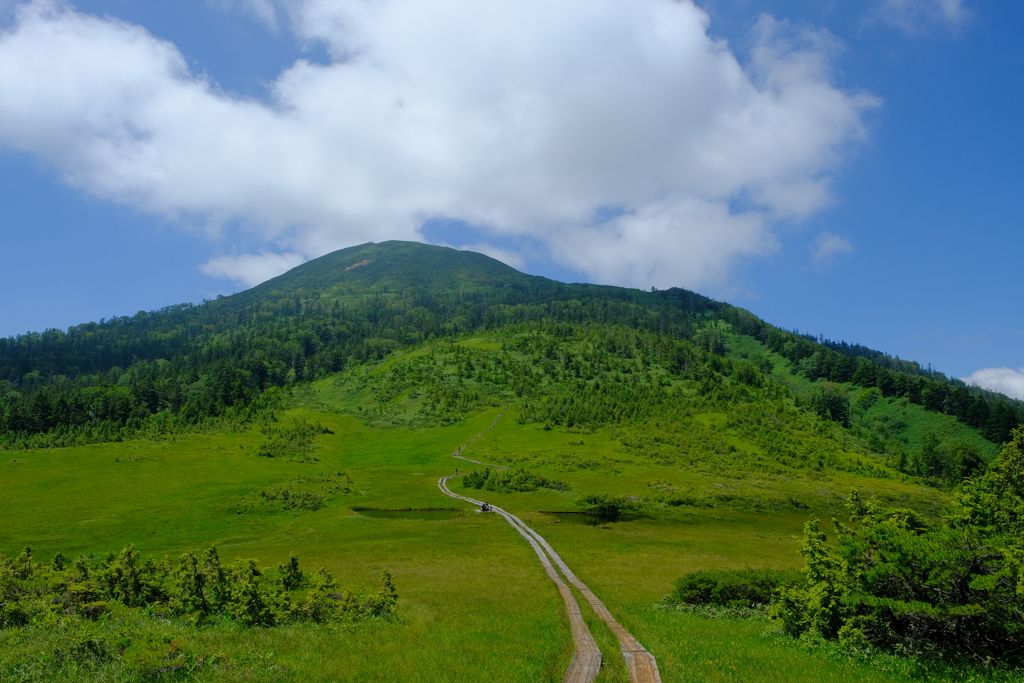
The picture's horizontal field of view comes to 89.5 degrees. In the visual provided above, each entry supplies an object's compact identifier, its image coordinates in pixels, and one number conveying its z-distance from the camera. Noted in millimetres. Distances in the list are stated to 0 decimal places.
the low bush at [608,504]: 89562
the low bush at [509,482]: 102094
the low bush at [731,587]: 30628
